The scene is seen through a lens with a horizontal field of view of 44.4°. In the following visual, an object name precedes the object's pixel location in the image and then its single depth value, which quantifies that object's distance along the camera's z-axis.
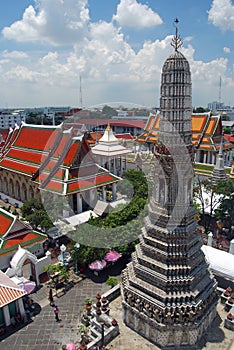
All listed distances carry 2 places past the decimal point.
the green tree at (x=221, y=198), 22.06
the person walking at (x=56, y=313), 14.93
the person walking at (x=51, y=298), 15.97
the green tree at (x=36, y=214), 21.81
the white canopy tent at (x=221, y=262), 16.50
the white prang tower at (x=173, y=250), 11.76
